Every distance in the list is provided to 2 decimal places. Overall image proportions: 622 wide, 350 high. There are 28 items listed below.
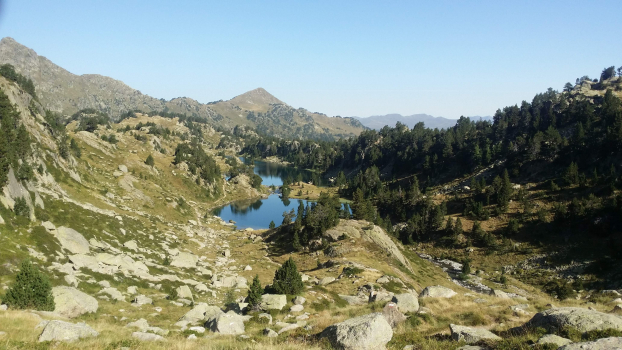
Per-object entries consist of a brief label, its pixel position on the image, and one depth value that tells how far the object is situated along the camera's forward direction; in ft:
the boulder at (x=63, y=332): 46.34
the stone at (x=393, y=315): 65.24
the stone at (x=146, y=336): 54.51
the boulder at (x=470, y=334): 50.24
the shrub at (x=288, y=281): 105.70
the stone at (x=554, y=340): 43.66
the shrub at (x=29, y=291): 65.62
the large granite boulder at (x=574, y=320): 49.03
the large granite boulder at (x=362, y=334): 48.78
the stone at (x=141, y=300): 96.89
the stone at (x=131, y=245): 154.15
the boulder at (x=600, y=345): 36.99
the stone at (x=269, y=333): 63.07
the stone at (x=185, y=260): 160.97
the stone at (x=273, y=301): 91.40
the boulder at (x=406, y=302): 79.97
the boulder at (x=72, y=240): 117.63
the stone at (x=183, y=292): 113.09
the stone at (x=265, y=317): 79.87
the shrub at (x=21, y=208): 112.78
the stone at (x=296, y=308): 91.07
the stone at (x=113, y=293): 96.88
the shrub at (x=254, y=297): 88.89
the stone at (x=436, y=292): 102.27
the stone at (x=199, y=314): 83.30
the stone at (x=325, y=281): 146.72
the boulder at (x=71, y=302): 74.59
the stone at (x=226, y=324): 69.76
